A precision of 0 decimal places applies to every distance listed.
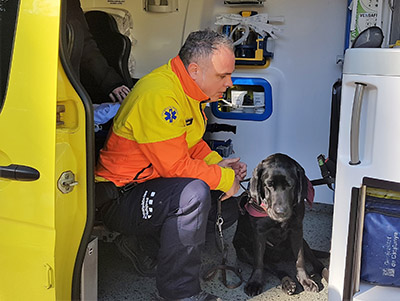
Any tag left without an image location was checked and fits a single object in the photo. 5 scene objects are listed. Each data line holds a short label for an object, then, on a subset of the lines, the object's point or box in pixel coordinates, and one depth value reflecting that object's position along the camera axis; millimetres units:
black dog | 2127
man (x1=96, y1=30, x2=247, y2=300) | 1888
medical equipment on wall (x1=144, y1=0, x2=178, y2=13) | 2994
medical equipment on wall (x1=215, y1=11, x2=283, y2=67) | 2799
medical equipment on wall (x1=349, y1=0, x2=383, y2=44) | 2525
